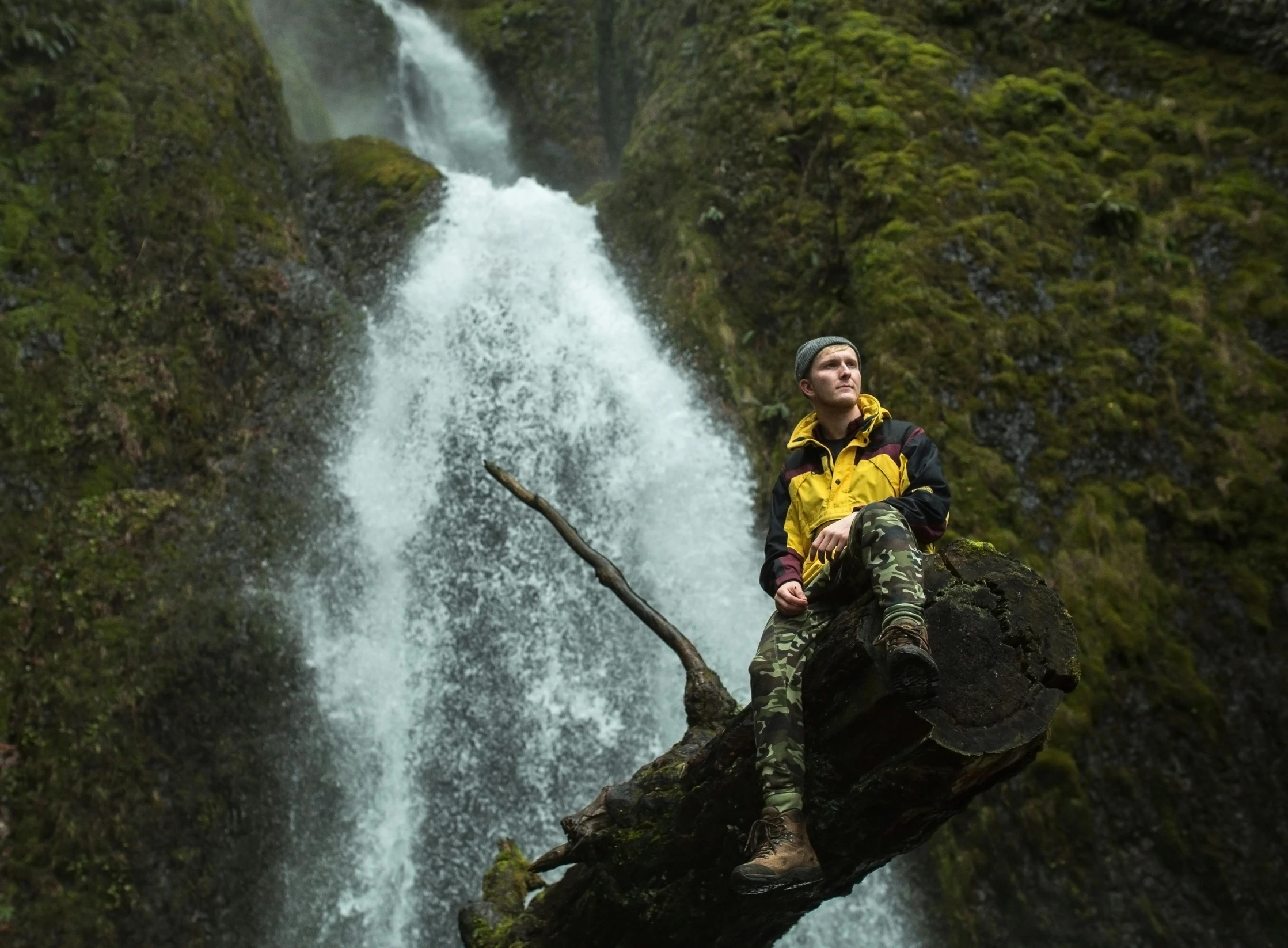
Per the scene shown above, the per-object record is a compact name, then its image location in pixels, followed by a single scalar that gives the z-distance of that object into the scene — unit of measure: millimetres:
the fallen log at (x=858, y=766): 2523
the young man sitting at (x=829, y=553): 2580
